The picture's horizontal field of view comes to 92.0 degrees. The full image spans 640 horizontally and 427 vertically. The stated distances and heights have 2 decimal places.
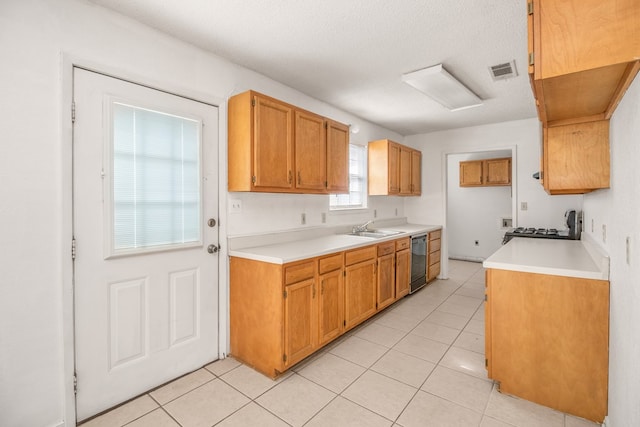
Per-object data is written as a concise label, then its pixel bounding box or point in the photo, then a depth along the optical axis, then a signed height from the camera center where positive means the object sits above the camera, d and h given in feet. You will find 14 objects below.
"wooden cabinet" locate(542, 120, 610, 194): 6.28 +1.21
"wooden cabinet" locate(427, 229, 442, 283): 15.49 -2.19
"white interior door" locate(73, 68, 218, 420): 6.03 -0.57
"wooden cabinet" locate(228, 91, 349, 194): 7.94 +1.83
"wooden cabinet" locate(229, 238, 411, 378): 7.39 -2.50
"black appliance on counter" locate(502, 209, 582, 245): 11.53 -0.82
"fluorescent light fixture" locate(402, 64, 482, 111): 9.09 +4.04
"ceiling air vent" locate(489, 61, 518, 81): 8.85 +4.21
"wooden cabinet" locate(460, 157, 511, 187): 19.54 +2.60
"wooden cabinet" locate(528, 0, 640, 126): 3.57 +2.04
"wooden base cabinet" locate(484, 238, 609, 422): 5.98 -2.46
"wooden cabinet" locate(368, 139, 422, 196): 14.19 +2.07
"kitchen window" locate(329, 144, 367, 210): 13.98 +1.50
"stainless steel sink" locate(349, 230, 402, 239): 12.41 -0.89
